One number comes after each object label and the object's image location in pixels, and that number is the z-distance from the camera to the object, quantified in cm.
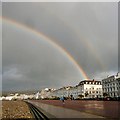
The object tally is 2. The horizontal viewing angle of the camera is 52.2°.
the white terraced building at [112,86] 6180
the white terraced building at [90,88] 8600
